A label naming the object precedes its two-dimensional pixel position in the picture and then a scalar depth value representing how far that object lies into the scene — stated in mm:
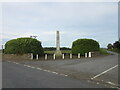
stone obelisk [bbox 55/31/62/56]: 15148
